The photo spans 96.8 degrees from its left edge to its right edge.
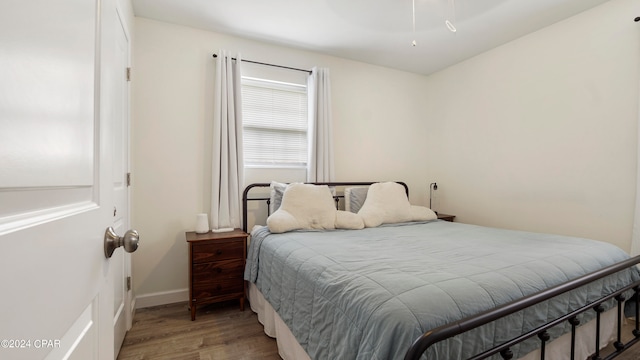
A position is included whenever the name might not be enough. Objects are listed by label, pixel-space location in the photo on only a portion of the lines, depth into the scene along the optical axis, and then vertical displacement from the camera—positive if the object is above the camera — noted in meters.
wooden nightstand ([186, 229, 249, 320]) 2.34 -0.77
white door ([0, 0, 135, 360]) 0.31 -0.01
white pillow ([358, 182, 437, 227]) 2.80 -0.31
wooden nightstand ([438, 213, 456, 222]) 3.52 -0.47
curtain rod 2.89 +1.23
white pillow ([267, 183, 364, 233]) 2.46 -0.31
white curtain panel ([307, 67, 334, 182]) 3.21 +0.56
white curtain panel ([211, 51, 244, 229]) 2.75 +0.29
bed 1.00 -0.48
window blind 3.07 +0.60
